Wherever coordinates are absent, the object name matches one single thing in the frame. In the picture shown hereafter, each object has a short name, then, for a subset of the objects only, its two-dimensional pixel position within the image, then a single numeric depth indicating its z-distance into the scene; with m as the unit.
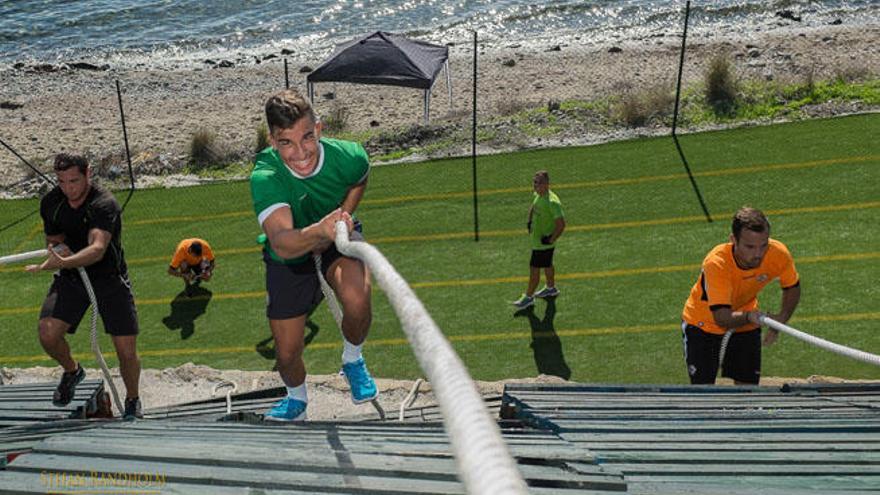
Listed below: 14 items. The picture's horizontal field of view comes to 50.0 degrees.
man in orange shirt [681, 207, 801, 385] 6.93
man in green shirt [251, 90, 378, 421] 4.72
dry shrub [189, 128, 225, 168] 20.52
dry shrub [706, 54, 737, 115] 19.48
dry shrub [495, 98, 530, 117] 22.88
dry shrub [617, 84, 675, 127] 19.17
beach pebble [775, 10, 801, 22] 34.71
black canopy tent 19.66
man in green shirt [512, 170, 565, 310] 11.35
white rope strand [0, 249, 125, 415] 7.24
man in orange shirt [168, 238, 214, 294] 12.62
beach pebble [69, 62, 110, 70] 36.34
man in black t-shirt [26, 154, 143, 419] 7.17
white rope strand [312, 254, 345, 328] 5.23
